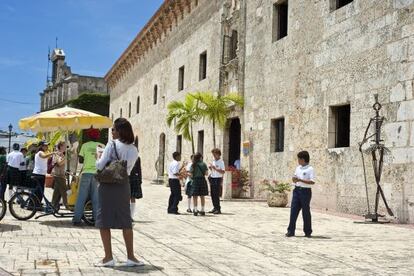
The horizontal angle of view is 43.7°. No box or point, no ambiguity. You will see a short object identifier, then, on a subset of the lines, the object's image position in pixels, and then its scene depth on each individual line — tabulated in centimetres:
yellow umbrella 1003
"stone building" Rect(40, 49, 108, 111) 6031
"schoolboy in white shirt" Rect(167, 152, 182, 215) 1161
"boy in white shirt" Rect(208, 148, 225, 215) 1203
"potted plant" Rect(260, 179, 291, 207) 1386
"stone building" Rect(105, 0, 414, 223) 1055
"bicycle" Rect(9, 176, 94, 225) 918
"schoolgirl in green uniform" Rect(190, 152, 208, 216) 1145
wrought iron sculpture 1041
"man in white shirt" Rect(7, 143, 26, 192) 1187
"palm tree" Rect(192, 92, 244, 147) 1708
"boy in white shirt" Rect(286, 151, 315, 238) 832
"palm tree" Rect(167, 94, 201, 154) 1798
